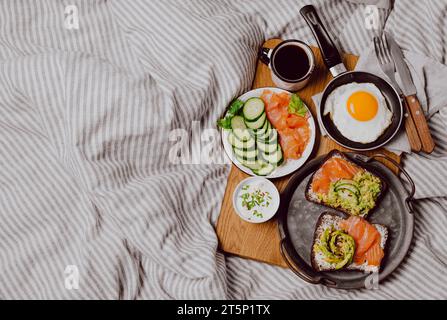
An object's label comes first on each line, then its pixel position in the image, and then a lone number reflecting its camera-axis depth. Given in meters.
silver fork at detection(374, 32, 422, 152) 1.49
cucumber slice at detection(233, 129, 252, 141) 1.47
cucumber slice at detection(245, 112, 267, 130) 1.45
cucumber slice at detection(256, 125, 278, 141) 1.46
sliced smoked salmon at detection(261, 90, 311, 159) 1.46
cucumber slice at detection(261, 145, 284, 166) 1.44
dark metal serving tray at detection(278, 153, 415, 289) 1.44
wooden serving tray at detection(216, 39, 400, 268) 1.46
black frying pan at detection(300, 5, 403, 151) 1.46
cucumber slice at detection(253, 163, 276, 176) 1.45
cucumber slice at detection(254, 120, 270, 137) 1.46
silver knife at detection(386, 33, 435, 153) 1.47
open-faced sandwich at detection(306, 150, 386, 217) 1.43
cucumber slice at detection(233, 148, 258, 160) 1.46
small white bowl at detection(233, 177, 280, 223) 1.42
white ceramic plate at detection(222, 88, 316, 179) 1.46
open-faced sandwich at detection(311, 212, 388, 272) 1.41
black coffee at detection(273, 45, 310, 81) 1.44
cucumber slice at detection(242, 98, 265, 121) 1.45
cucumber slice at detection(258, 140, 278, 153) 1.45
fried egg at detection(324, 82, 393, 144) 1.47
